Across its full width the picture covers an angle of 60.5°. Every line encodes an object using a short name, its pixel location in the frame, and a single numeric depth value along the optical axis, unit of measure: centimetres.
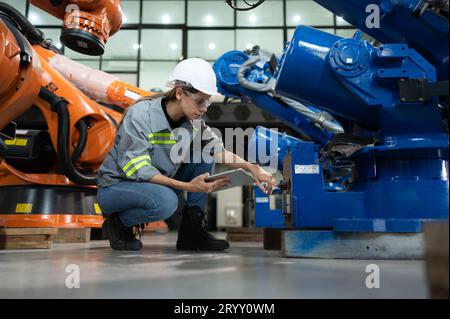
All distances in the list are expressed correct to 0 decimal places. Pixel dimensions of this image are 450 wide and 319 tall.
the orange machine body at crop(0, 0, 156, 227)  318
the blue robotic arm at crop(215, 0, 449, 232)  170
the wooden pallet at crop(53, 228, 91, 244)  295
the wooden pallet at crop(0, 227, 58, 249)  233
